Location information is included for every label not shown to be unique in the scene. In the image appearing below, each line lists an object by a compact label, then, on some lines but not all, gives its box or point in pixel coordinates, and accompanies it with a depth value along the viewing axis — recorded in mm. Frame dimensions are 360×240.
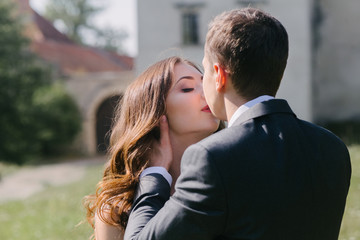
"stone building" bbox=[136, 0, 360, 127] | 17422
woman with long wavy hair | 2094
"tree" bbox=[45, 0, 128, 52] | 45500
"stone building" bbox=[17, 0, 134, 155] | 25297
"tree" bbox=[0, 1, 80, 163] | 19125
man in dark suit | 1453
